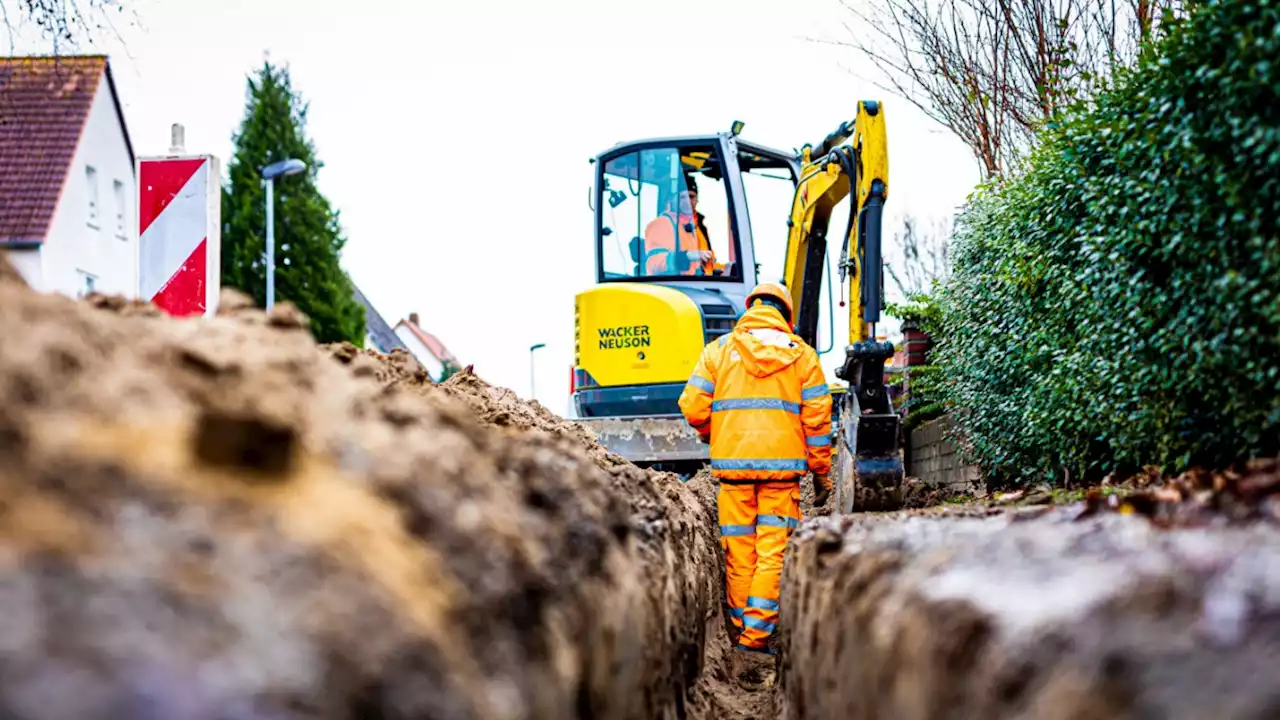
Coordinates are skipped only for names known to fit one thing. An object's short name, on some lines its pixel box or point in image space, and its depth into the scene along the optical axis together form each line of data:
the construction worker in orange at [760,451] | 7.11
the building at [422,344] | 75.56
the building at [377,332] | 61.67
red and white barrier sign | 4.91
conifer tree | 38.75
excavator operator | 11.95
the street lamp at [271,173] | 18.61
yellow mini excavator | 10.93
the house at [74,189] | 23.06
